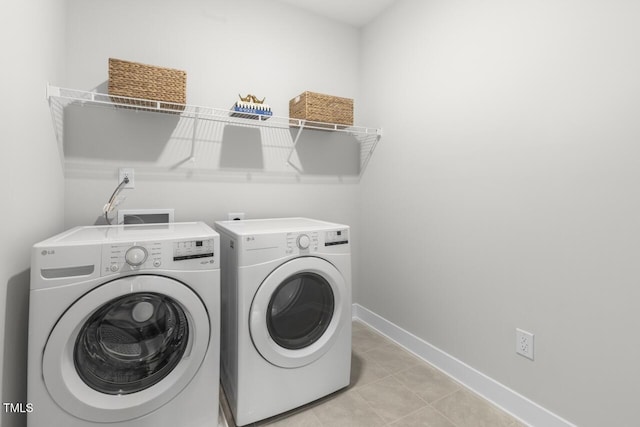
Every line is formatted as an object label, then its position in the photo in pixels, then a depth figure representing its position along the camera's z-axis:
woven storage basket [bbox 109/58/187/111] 1.54
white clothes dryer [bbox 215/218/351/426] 1.41
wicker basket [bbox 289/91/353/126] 2.04
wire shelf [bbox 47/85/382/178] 1.59
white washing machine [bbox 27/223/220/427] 1.07
